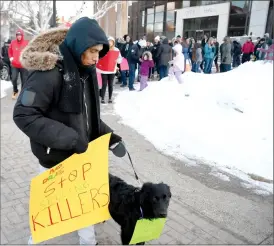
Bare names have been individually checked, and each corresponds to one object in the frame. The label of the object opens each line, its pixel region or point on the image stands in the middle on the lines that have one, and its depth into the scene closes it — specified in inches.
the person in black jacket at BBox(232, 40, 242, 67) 551.2
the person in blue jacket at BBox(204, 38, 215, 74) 516.4
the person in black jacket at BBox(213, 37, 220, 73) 541.6
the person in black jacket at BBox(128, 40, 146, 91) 425.7
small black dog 87.0
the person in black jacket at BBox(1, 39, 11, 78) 503.8
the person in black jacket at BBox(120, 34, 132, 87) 458.9
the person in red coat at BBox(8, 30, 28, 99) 331.6
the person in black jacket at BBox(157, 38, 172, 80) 458.0
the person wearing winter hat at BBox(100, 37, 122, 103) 333.4
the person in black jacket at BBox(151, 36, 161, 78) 479.1
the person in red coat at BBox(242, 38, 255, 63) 550.9
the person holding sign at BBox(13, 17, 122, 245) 77.4
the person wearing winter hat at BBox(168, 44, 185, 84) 398.0
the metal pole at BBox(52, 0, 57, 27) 549.5
